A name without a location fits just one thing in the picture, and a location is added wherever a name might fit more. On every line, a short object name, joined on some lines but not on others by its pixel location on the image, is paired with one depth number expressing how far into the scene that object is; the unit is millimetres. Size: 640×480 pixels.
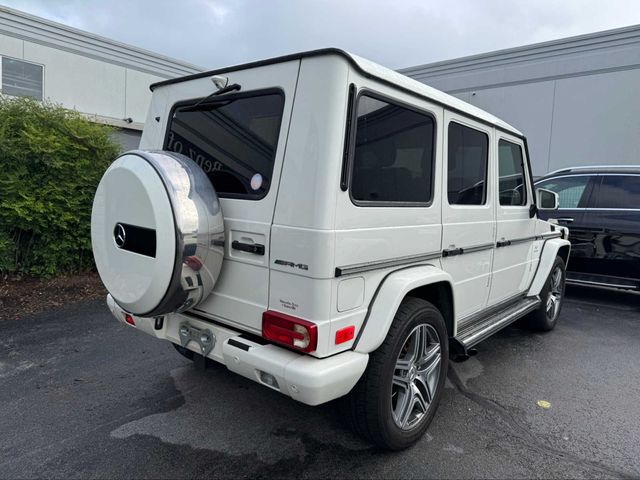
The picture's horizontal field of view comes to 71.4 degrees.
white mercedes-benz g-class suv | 2176
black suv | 5918
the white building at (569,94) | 11617
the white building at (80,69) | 10461
